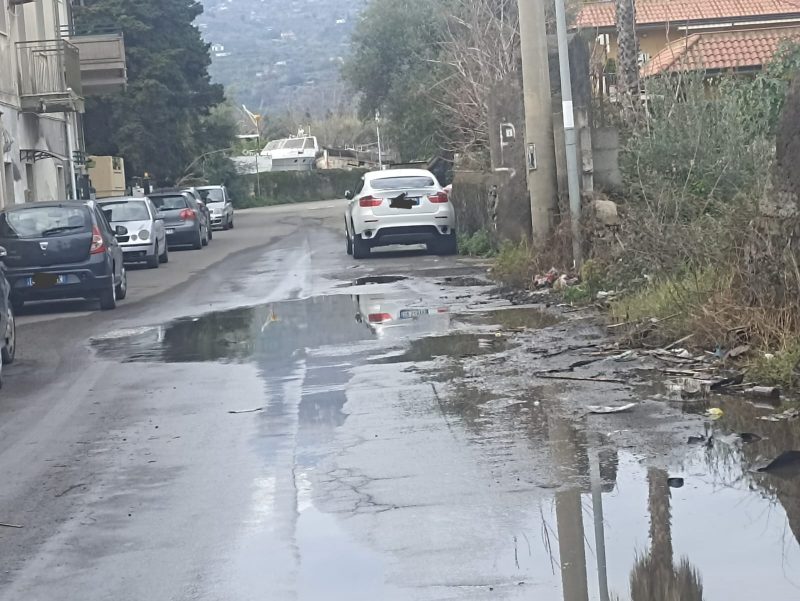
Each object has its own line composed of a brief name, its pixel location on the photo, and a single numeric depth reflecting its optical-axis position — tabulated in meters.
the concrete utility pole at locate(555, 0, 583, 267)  16.70
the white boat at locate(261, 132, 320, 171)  110.88
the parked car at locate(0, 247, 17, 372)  13.08
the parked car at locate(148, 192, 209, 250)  35.25
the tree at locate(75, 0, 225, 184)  51.00
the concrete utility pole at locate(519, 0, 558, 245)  18.92
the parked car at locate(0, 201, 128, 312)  18.48
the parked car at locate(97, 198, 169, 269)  27.97
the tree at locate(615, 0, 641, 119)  27.11
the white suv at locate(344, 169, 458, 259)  25.22
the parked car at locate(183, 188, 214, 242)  38.41
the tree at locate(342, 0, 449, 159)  46.44
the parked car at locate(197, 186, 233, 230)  47.41
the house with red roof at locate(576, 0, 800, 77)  35.94
